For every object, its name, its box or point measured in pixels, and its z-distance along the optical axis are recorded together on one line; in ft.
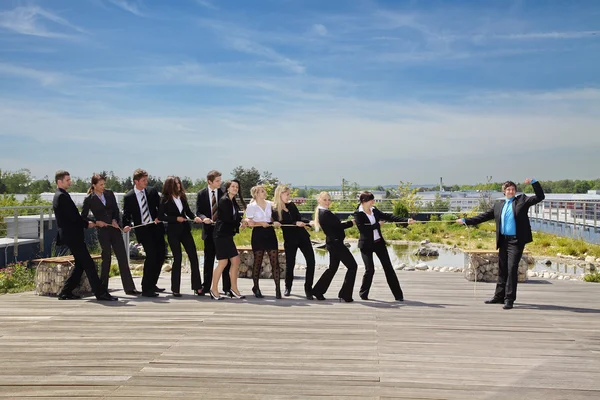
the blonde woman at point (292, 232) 27.14
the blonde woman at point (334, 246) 26.37
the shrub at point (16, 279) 32.48
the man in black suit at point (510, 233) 25.44
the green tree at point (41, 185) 139.74
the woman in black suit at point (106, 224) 27.32
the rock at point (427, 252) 63.52
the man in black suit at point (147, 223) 27.71
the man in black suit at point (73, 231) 26.07
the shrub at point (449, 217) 90.58
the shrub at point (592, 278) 34.68
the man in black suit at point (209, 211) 27.53
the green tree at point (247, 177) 114.11
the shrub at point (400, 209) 86.78
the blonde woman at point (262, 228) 27.07
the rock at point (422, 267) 46.98
